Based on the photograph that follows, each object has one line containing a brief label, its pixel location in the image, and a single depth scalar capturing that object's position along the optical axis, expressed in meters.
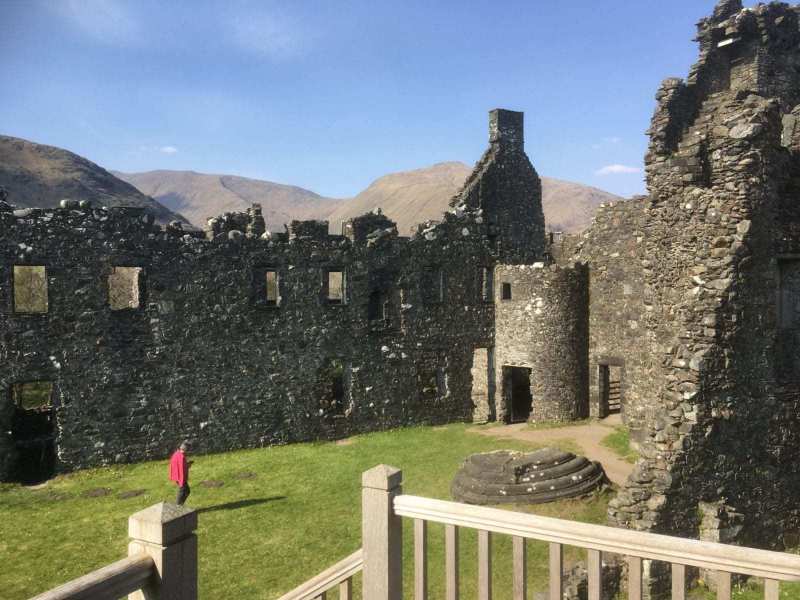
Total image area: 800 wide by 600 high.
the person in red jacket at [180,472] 12.92
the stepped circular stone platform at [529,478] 12.81
